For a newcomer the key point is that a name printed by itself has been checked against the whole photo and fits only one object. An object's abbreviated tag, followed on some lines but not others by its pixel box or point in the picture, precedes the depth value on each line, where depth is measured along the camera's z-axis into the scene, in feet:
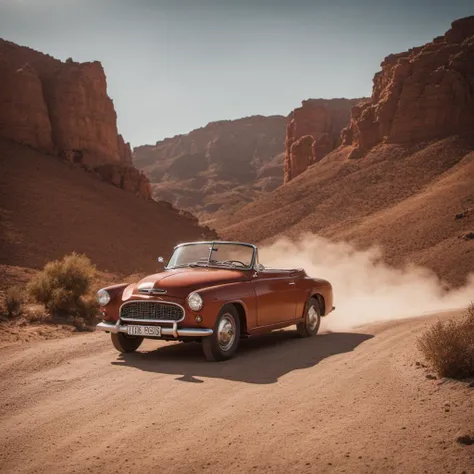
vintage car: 26.84
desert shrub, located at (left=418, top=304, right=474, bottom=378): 20.49
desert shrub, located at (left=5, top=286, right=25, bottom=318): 45.34
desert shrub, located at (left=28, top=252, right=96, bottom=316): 47.70
